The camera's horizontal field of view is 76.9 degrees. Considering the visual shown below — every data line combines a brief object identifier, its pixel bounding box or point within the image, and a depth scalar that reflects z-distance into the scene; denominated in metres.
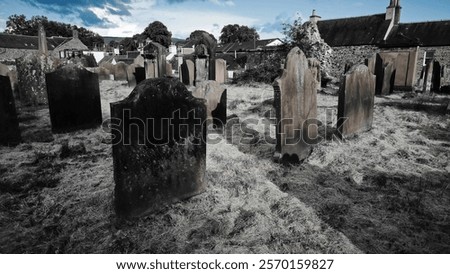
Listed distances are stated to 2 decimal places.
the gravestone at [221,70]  18.70
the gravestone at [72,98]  6.21
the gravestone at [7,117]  5.28
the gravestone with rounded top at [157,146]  3.01
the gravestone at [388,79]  11.99
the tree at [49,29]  64.19
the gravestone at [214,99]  7.14
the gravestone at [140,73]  14.70
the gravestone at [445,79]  12.46
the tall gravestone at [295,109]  4.66
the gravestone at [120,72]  19.64
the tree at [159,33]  64.94
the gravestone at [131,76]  15.17
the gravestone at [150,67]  13.33
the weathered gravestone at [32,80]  9.32
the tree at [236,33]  85.12
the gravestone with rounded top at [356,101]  5.86
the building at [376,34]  24.39
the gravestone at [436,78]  12.81
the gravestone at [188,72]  15.69
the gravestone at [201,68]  12.43
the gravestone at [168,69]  16.65
